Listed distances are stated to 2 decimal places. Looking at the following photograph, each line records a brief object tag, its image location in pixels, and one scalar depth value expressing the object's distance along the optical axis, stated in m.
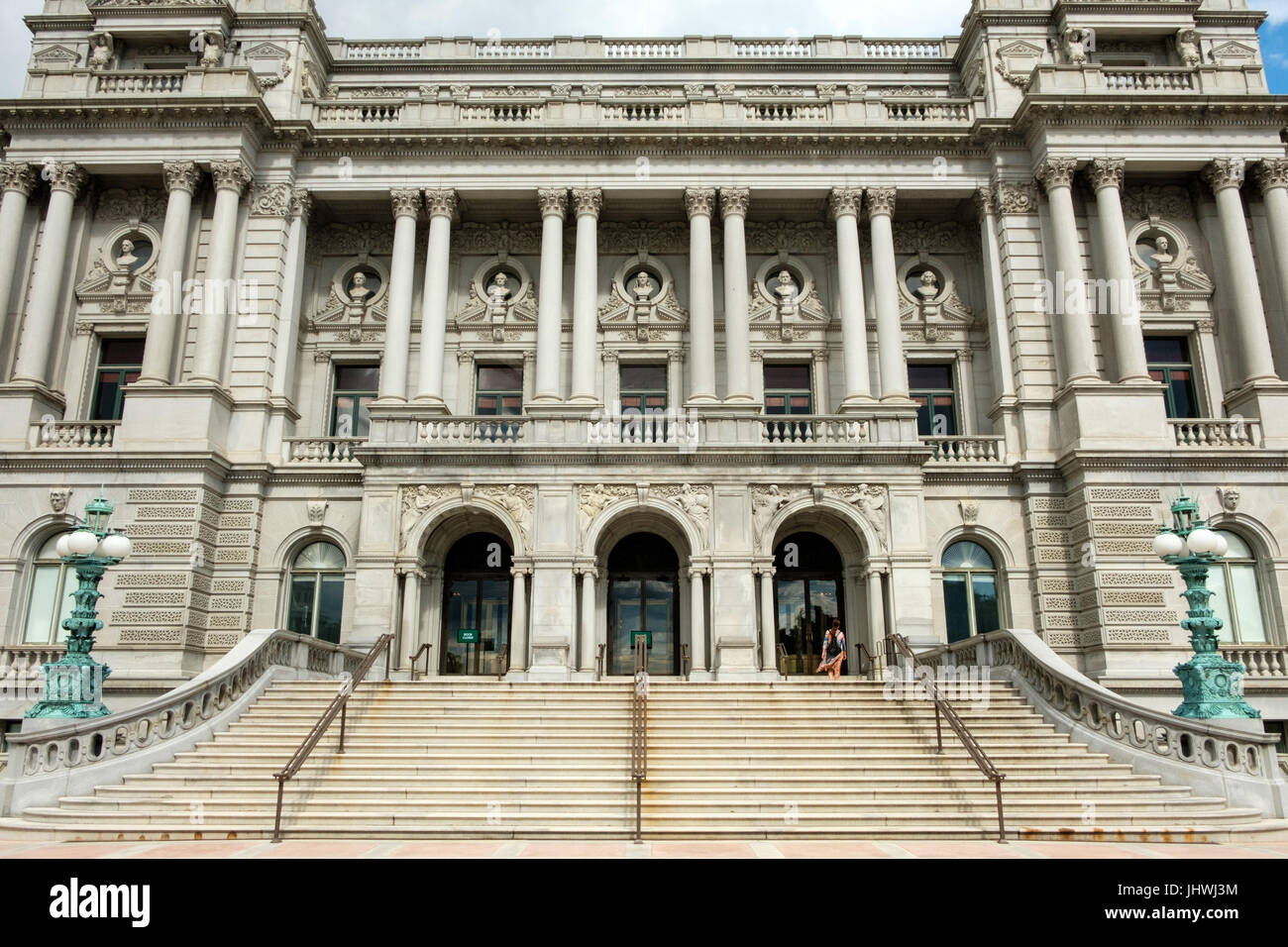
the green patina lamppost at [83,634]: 15.37
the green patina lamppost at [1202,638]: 15.07
